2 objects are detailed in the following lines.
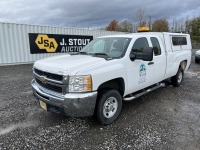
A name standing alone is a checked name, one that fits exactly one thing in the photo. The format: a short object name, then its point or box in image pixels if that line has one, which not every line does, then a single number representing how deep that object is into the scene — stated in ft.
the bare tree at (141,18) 161.17
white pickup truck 10.34
